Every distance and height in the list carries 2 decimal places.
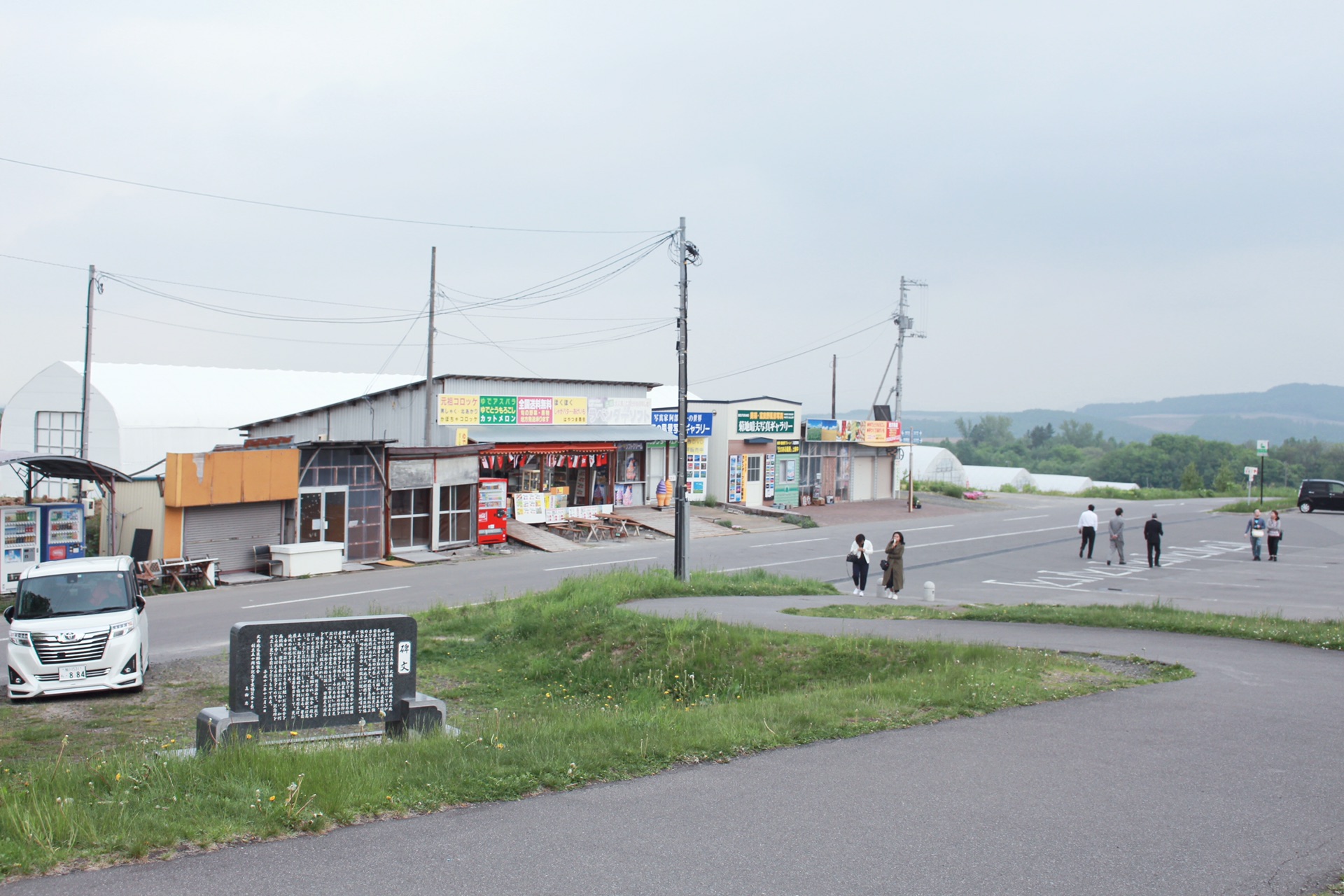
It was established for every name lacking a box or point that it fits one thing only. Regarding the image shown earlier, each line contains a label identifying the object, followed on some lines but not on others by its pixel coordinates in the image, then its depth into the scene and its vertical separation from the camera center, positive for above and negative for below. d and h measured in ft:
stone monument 26.76 -6.41
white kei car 41.50 -7.86
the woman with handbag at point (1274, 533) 96.12 -5.97
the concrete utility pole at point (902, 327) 169.99 +25.17
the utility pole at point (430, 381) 105.91 +8.78
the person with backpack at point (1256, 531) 97.40 -5.88
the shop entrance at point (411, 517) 100.07 -6.16
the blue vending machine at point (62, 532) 72.28 -6.02
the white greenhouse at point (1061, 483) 277.44 -3.83
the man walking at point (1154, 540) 89.90 -6.34
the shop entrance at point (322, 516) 90.53 -5.55
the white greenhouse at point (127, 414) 131.54 +5.79
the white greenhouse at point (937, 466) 244.22 +0.51
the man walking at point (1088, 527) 97.81 -5.74
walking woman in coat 69.00 -7.37
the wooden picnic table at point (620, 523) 120.26 -7.69
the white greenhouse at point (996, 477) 270.46 -2.44
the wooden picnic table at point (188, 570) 77.36 -9.37
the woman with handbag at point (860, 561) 73.15 -7.23
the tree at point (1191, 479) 326.65 -2.23
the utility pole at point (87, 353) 94.62 +10.15
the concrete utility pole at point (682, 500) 69.61 -2.66
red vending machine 107.45 -5.91
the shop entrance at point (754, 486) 153.69 -3.47
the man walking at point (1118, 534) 91.15 -6.05
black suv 155.12 -3.47
